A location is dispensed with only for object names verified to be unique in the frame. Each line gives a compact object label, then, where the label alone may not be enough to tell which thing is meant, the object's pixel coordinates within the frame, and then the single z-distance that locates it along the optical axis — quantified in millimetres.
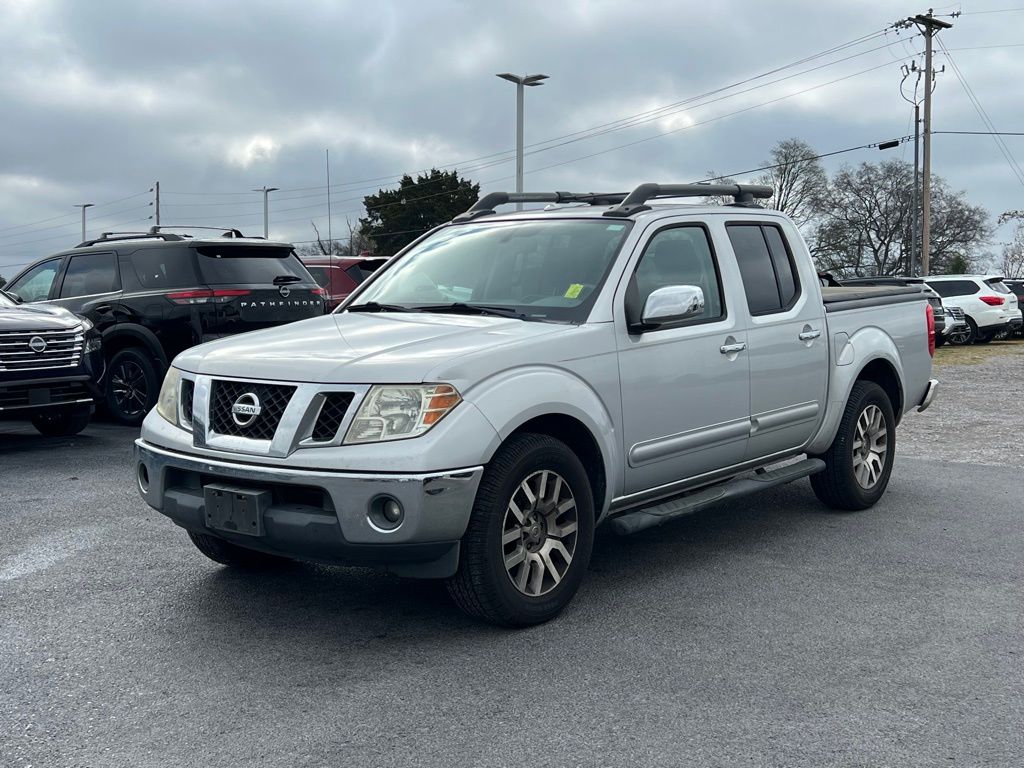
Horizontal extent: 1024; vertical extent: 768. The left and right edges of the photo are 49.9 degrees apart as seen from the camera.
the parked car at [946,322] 25745
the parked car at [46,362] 9055
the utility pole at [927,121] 39531
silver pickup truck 4105
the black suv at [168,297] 10664
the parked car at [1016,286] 29433
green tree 66812
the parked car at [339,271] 16422
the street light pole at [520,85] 29672
